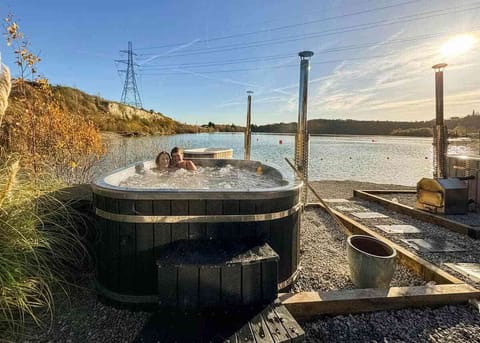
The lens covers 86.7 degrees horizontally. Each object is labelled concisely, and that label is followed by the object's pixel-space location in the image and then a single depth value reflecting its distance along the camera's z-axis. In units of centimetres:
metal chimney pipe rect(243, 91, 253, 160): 745
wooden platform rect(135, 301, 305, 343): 116
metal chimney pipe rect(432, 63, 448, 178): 407
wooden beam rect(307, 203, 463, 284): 201
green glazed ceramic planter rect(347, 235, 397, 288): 182
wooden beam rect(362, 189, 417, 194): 528
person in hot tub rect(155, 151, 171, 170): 458
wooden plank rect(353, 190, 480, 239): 299
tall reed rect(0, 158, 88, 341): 142
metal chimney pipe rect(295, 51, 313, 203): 381
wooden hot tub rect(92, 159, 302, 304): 166
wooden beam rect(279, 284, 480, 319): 162
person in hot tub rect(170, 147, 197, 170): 459
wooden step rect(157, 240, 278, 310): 140
